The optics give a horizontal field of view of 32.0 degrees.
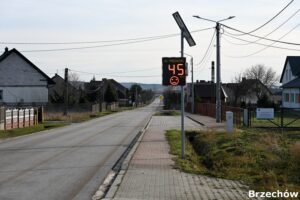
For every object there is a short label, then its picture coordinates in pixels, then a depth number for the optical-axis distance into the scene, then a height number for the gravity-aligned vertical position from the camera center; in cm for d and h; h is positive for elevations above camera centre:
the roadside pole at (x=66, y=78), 5555 +239
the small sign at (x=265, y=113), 3456 -81
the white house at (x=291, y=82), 6397 +238
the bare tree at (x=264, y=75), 10862 +539
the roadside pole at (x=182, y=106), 1530 -17
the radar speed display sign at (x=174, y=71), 1480 +84
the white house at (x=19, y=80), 7069 +276
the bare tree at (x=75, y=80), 11960 +480
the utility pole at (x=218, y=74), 3919 +197
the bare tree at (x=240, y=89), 8952 +205
